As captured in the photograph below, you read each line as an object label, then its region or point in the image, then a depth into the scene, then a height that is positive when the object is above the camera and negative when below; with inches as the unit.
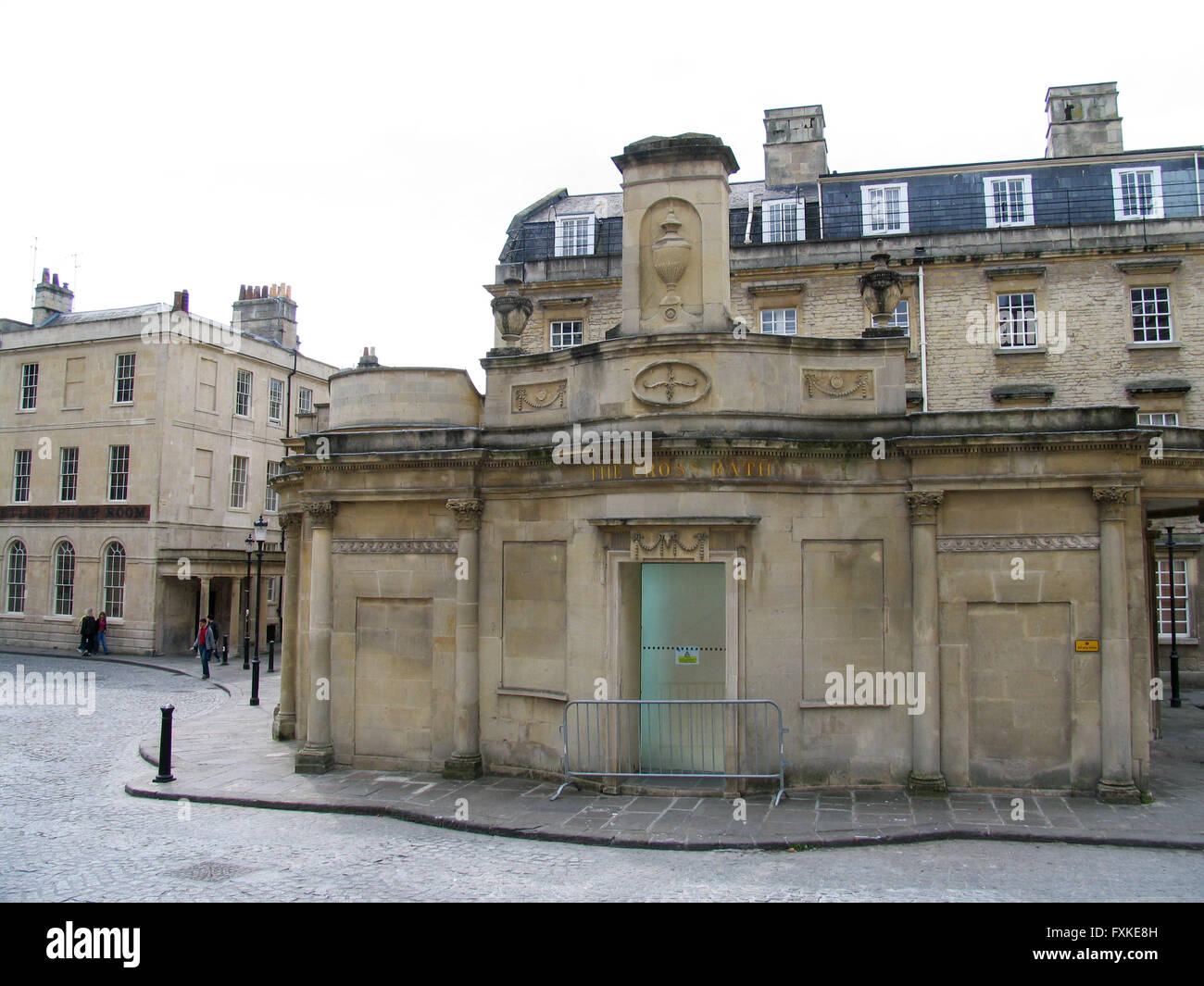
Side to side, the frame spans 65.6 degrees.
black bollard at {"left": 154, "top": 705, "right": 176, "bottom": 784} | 508.4 -102.2
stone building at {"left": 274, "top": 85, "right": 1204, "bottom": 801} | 466.3 +9.7
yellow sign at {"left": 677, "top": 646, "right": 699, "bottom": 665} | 530.6 -51.8
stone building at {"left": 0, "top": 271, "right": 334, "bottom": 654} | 1333.7 +135.3
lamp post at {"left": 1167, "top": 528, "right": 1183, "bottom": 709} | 841.5 -94.9
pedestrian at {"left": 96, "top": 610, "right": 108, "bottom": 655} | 1301.7 -91.5
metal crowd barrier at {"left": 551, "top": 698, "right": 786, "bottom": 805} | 465.7 -91.5
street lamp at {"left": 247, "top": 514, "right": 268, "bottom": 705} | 1047.0 +32.2
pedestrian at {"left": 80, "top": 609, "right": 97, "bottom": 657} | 1274.6 -96.1
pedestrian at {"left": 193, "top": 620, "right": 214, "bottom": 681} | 1104.2 -94.8
